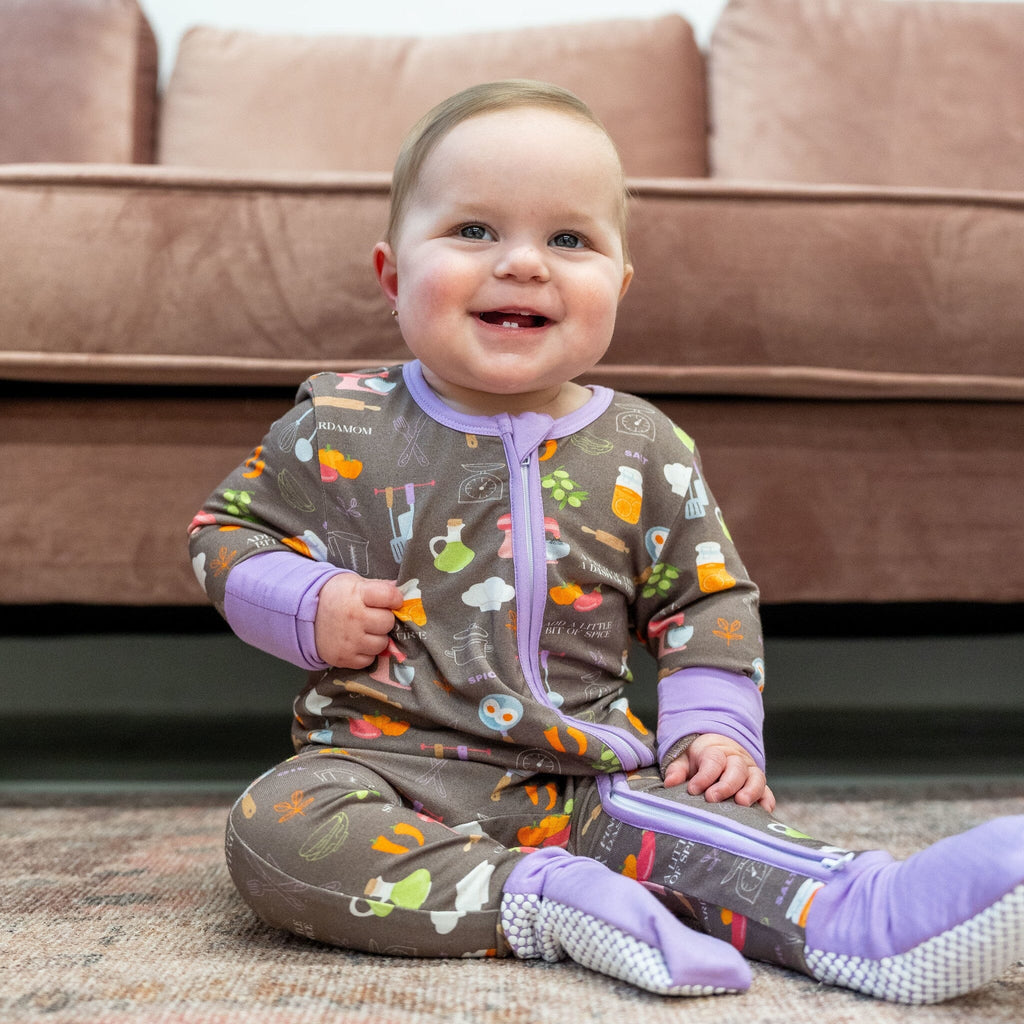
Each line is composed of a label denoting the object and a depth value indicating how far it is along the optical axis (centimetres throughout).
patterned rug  51
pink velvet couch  98
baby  62
